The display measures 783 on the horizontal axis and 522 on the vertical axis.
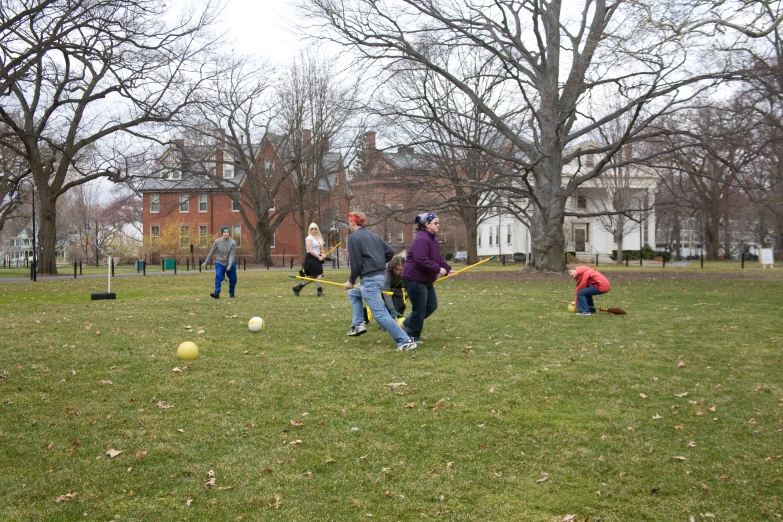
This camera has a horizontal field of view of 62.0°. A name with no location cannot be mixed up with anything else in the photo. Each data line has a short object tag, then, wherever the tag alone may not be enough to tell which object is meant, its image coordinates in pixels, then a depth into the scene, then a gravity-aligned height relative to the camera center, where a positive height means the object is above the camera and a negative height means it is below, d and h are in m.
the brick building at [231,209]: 48.16 +4.18
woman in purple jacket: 9.16 -0.20
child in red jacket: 12.98 -0.66
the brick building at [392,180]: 25.67 +3.34
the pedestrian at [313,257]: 15.88 -0.05
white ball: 10.48 -1.12
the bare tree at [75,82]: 19.70 +6.60
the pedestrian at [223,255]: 15.88 +0.02
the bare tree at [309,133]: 42.03 +8.13
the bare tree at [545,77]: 22.85 +6.54
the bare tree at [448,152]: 24.53 +4.84
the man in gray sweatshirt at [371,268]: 9.21 -0.20
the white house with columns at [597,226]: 45.12 +2.47
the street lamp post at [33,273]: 25.93 -0.61
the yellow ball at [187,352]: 8.37 -1.23
